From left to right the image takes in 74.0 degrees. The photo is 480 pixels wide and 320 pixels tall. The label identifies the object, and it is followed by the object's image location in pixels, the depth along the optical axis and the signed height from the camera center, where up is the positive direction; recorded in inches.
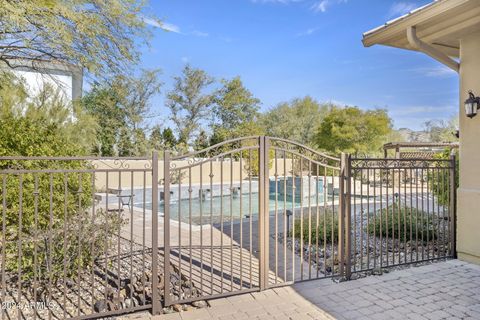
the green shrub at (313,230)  241.6 -52.4
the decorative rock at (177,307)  133.6 -60.7
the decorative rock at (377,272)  175.1 -59.8
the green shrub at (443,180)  208.1 -11.6
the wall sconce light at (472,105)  183.5 +34.4
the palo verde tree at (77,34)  173.6 +78.7
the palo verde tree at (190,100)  1000.9 +205.3
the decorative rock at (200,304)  138.0 -61.3
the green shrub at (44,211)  147.3 -25.1
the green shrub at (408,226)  237.5 -48.7
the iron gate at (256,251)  142.9 -58.5
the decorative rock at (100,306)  129.5 -58.8
